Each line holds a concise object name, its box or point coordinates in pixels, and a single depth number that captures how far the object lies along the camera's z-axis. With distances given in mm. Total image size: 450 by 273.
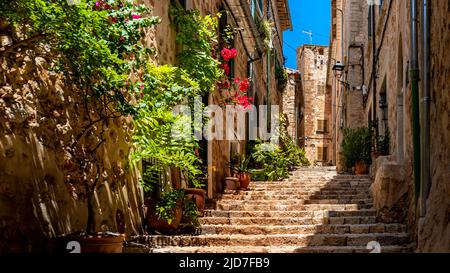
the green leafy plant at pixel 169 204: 7152
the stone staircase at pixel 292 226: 6977
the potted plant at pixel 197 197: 8406
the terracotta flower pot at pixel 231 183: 11648
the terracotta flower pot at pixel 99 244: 4676
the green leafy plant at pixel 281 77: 24469
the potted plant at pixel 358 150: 14883
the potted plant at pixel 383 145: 11492
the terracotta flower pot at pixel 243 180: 12109
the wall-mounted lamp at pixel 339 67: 20306
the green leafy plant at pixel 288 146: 18964
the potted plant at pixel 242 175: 12117
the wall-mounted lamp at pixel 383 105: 12280
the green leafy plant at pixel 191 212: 7676
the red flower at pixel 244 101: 11227
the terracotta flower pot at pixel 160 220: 7316
